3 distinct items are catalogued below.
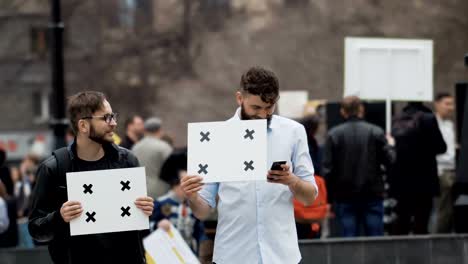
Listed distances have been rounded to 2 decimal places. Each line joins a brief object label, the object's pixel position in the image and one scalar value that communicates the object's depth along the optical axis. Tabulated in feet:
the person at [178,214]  42.27
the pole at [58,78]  55.16
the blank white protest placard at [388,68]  52.75
